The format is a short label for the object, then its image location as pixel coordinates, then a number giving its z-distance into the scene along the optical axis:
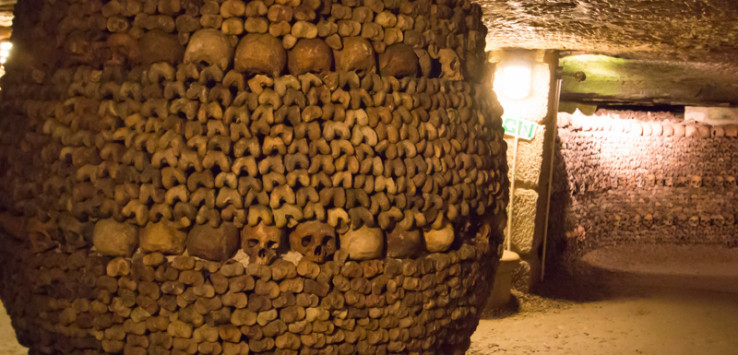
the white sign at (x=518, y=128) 4.95
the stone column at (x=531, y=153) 4.94
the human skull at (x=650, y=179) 7.80
